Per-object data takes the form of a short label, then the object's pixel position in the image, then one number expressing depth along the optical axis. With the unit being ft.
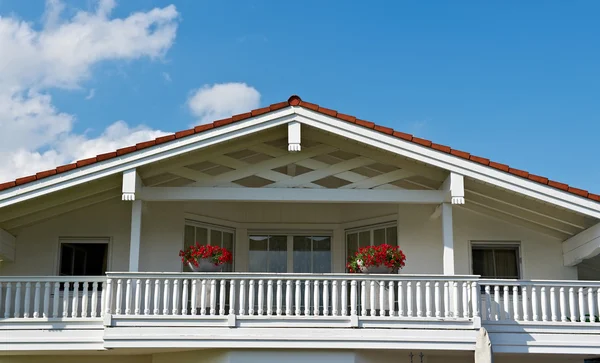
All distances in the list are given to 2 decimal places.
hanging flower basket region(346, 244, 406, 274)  42.83
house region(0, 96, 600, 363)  40.83
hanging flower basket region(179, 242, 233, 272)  43.24
